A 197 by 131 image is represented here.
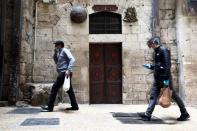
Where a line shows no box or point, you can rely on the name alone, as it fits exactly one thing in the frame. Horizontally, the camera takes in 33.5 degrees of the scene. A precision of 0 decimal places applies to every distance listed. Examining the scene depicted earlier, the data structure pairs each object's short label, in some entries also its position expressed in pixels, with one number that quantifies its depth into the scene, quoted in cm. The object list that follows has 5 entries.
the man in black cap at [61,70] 738
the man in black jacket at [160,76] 611
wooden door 1003
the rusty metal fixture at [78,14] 987
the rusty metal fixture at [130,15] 1008
